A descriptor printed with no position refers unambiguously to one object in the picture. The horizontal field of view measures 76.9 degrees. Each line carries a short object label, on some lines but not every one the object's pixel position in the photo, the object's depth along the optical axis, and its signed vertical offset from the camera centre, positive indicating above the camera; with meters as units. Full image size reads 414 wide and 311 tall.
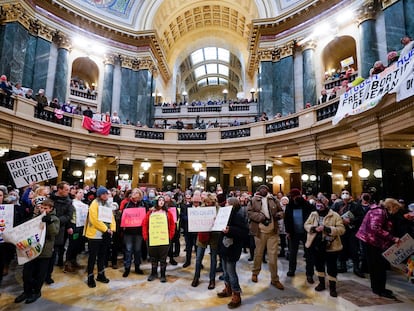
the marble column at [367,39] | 15.58 +9.22
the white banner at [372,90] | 7.23 +3.29
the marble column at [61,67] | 19.16 +9.14
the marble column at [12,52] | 15.73 +8.41
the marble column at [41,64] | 17.98 +8.73
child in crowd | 4.45 -1.25
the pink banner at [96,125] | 15.23 +3.79
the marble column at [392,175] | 8.88 +0.59
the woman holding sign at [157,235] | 5.71 -0.99
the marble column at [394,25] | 13.41 +8.71
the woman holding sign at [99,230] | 5.20 -0.82
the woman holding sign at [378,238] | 4.74 -0.84
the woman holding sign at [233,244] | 4.41 -0.93
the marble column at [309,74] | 18.89 +8.59
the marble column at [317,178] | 12.45 +0.65
